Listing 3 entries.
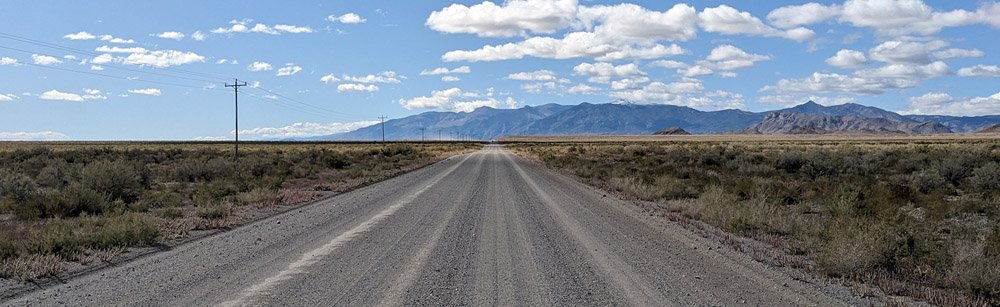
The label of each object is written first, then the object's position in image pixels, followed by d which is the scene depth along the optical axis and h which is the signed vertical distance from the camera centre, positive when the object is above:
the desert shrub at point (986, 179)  22.95 -1.40
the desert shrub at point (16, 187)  22.03 -1.61
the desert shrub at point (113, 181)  22.23 -1.40
